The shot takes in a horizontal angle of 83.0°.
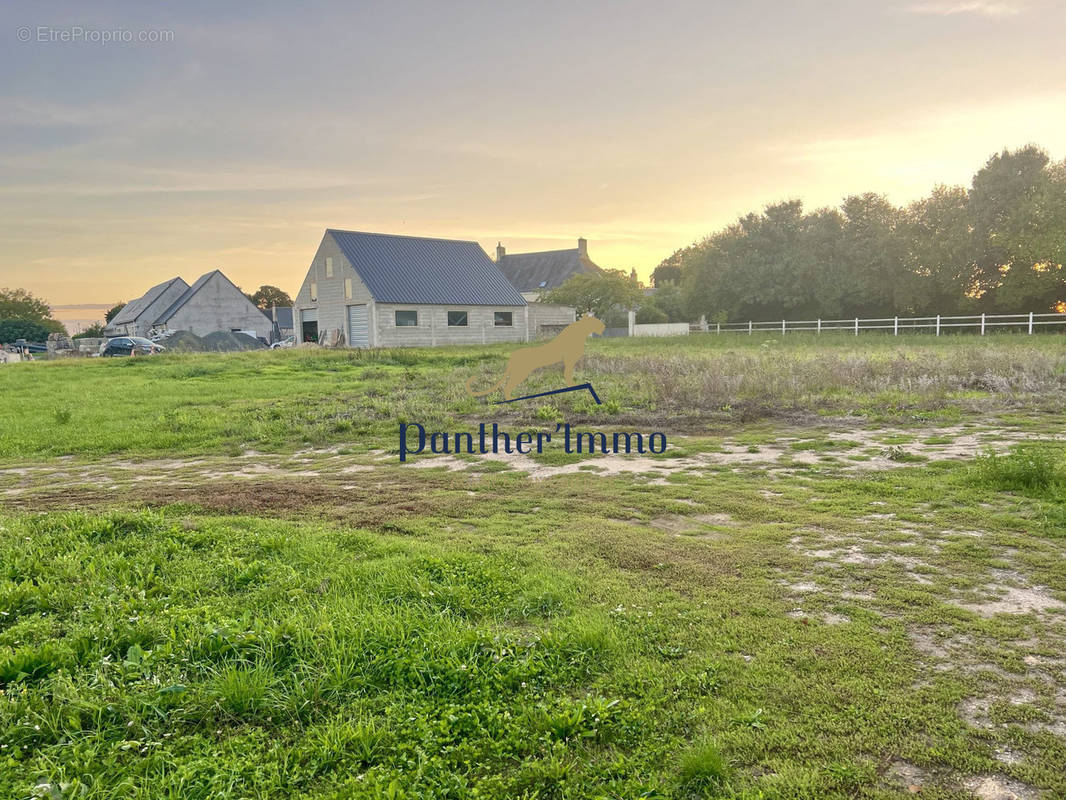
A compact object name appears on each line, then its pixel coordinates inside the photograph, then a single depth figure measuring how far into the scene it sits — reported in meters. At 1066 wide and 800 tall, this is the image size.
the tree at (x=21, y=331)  57.12
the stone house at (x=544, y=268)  53.44
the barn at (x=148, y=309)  49.41
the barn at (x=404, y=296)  30.75
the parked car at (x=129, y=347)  30.72
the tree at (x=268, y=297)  78.94
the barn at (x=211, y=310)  45.47
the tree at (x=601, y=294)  38.84
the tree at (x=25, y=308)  71.31
